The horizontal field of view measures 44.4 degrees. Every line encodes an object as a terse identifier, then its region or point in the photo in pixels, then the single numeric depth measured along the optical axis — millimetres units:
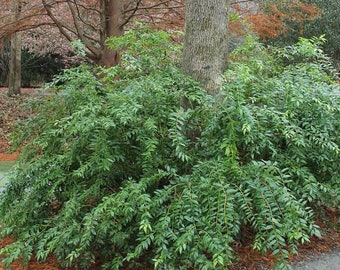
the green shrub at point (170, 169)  3266
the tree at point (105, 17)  10406
